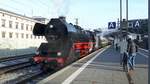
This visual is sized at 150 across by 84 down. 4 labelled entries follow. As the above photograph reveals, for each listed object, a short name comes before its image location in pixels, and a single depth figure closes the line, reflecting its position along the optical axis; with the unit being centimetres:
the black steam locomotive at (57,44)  943
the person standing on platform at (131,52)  805
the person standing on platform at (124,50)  823
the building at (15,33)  2230
